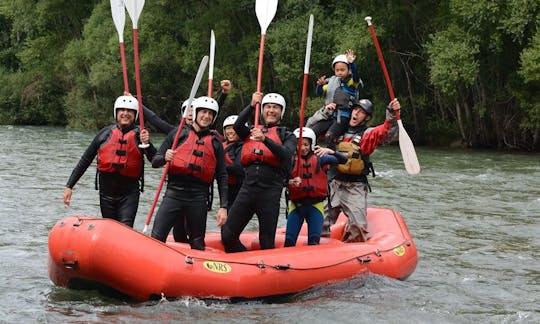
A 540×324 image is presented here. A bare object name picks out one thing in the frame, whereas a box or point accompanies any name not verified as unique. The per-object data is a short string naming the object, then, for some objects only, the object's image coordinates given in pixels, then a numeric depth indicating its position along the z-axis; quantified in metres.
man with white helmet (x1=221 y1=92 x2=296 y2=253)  13.61
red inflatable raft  12.14
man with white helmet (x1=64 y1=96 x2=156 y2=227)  13.73
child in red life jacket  14.54
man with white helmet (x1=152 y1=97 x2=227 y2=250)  13.22
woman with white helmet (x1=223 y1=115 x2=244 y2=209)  15.05
